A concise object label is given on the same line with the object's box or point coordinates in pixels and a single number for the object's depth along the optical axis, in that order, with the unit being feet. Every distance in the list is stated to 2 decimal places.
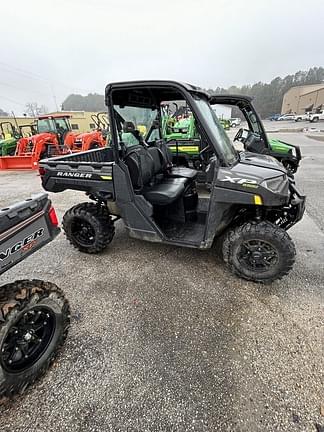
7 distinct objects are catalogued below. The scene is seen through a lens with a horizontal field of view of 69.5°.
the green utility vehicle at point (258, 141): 18.86
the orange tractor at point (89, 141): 32.37
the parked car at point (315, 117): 124.77
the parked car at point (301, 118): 140.24
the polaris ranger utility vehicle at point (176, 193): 7.48
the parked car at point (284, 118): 164.30
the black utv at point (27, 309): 4.67
